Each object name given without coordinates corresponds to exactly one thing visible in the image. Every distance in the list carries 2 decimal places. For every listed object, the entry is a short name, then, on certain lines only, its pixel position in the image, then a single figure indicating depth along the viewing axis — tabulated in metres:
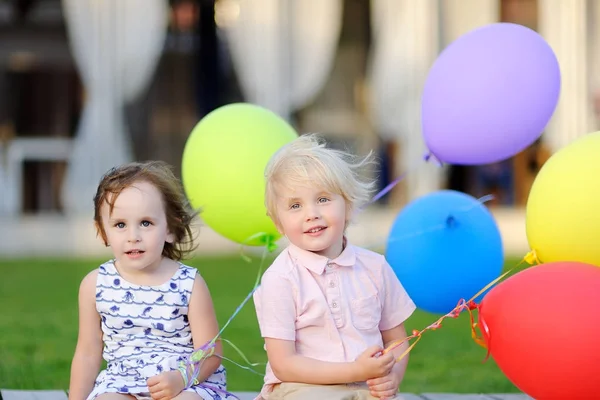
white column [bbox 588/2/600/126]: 18.24
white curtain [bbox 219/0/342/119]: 17.29
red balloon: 3.85
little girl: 4.17
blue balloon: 5.60
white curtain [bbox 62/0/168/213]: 16.65
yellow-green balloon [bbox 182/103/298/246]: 5.25
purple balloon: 5.19
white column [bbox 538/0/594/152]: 17.75
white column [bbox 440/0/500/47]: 18.01
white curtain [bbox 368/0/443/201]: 17.56
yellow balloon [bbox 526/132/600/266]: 4.43
